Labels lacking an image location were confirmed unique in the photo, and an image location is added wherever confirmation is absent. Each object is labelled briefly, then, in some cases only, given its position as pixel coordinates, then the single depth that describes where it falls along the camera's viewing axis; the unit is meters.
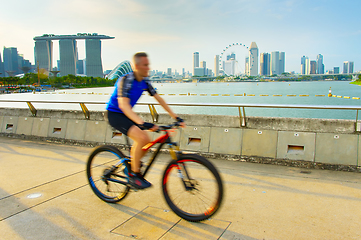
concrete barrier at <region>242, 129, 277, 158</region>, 6.04
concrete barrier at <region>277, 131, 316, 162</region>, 5.75
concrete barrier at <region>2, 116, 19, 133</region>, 9.22
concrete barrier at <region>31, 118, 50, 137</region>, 8.68
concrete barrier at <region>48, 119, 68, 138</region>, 8.41
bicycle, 3.24
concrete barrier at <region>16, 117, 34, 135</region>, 8.98
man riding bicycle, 3.38
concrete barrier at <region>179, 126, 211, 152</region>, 6.64
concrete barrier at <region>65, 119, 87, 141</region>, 8.10
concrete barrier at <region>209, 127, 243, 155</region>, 6.33
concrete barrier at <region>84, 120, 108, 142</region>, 7.85
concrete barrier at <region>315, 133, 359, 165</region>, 5.46
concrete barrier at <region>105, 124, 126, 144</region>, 7.57
